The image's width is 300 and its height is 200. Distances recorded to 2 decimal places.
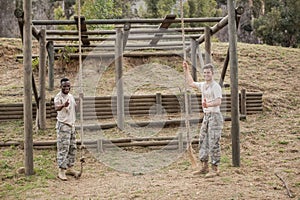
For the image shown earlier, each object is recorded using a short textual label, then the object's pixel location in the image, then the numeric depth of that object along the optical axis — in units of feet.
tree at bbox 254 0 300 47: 55.16
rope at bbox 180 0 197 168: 18.01
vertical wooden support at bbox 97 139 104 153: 23.62
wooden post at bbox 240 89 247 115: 29.81
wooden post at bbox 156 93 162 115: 30.63
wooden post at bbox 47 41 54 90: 35.19
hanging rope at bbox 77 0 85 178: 18.37
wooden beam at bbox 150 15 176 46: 26.28
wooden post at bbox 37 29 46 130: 27.05
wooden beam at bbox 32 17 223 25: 25.70
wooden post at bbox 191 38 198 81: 36.42
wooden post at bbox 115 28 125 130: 27.81
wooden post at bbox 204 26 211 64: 29.58
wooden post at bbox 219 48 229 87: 25.61
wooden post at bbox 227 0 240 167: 20.01
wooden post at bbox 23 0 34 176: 19.19
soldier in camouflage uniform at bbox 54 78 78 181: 18.76
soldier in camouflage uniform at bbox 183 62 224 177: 17.87
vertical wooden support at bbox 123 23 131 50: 27.12
